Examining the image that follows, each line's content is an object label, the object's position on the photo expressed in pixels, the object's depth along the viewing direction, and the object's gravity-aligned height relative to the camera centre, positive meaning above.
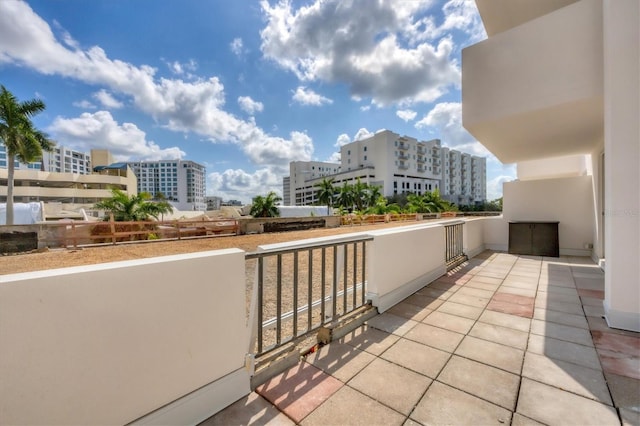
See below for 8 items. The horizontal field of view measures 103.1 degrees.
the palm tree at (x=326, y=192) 37.88 +2.92
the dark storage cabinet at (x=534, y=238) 6.28 -0.74
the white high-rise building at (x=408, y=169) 56.09 +10.51
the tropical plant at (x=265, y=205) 21.60 +0.63
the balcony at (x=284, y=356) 1.05 -1.09
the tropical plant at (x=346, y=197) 36.41 +2.05
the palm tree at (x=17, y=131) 14.40 +4.87
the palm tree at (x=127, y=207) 12.10 +0.34
